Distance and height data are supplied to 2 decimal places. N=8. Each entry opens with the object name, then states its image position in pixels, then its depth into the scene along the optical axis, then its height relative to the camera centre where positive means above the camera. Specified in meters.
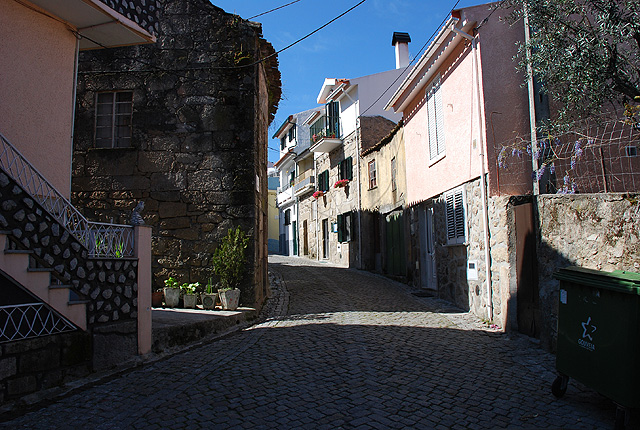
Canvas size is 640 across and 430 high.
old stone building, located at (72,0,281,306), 8.48 +2.26
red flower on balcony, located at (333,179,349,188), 19.84 +3.12
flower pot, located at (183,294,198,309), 8.00 -0.74
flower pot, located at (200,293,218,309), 7.93 -0.75
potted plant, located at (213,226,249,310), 8.18 -0.07
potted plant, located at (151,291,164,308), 8.08 -0.71
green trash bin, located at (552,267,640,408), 3.39 -0.66
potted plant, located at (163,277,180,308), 8.03 -0.67
